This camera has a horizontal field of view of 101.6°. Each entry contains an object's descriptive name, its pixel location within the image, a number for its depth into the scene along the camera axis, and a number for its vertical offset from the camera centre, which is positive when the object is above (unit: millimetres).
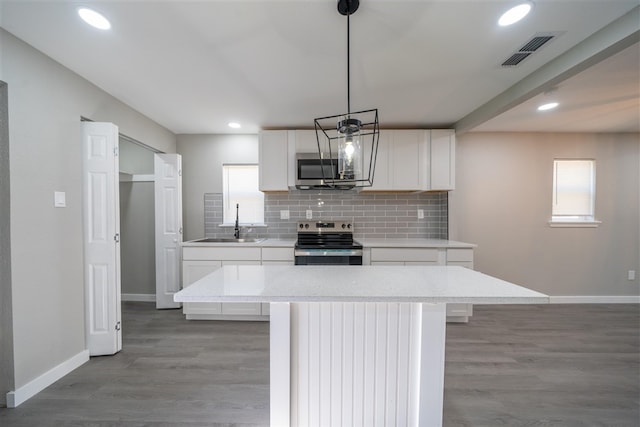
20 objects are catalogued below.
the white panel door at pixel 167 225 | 3322 -242
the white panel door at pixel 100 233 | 2158 -233
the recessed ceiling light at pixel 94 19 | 1453 +1082
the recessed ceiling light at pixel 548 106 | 2662 +1055
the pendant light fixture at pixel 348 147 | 1176 +284
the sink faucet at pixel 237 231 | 3496 -333
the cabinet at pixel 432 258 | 2953 -576
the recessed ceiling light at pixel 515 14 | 1411 +1088
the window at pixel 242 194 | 3670 +174
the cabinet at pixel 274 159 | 3244 +591
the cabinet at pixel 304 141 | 3242 +815
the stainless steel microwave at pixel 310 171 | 3037 +416
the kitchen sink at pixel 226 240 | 3399 -451
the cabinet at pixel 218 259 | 3037 -619
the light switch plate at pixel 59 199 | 1900 +49
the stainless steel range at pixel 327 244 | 2949 -448
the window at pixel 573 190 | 3582 +243
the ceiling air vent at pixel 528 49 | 1660 +1084
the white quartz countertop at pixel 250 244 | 3030 -440
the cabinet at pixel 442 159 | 3244 +598
